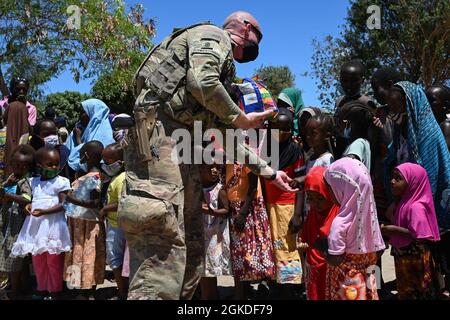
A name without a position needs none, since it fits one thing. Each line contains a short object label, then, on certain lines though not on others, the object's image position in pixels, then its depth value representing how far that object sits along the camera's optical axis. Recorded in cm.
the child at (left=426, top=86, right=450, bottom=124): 443
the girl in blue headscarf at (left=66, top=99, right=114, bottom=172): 589
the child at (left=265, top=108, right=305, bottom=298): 426
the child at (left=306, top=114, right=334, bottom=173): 395
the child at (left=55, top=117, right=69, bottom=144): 812
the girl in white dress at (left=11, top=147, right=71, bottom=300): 469
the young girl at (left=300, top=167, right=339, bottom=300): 328
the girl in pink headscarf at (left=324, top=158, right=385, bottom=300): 299
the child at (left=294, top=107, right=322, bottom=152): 467
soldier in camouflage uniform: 267
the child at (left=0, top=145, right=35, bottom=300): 493
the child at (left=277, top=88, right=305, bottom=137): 533
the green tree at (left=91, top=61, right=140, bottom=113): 1860
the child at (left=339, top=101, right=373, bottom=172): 391
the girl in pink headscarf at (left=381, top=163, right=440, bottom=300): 329
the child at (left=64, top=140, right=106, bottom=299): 475
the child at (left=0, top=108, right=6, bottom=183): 655
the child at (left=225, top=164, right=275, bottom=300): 424
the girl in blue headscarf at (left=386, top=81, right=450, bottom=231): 371
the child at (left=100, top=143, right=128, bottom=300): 464
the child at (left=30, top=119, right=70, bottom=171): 638
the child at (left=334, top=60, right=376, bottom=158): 468
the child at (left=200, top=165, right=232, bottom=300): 441
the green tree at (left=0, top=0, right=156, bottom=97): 1347
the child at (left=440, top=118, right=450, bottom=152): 416
